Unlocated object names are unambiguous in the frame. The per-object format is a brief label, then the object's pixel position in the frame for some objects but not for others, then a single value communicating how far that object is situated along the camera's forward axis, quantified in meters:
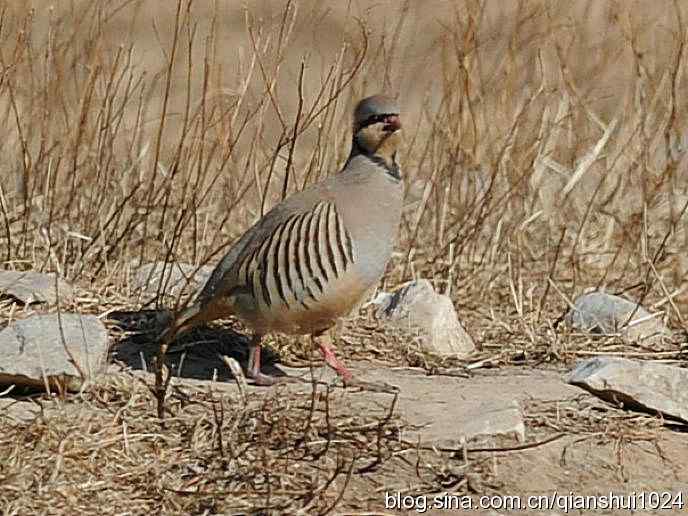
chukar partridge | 9.73
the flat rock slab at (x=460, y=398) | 8.71
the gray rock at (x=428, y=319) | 11.30
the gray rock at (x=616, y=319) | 11.83
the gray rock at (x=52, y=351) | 9.29
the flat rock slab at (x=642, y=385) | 9.38
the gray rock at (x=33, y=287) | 11.17
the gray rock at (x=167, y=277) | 11.90
